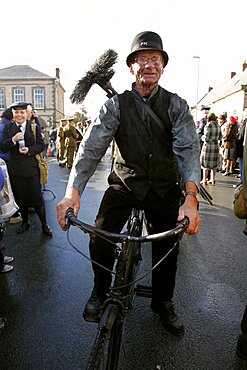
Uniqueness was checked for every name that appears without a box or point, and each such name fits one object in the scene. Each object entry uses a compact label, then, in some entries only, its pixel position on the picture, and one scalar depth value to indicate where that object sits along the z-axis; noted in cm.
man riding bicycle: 235
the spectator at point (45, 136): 1329
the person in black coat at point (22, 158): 491
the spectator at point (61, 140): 1302
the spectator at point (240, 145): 675
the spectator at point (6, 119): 528
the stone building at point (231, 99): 2780
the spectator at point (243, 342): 254
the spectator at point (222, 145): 1177
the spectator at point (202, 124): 1220
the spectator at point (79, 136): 1294
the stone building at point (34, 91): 5825
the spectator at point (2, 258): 330
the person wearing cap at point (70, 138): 1206
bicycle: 160
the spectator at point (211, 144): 984
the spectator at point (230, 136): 1114
